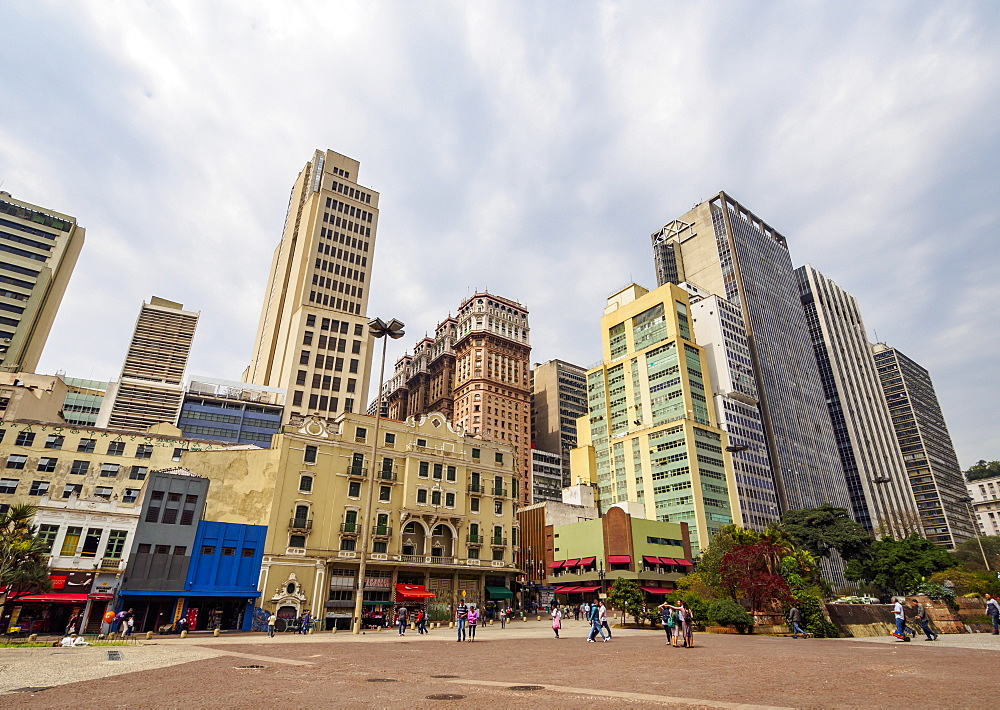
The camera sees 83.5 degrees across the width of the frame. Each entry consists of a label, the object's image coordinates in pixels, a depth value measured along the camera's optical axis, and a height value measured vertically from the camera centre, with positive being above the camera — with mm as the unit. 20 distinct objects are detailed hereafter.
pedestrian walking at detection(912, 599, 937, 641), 27062 -1346
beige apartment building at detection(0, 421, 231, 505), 52312 +11730
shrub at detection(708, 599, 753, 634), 33469 -1324
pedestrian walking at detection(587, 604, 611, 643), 27734 -1401
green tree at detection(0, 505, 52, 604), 27877 +1544
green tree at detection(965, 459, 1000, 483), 179875 +37075
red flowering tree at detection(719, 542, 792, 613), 35000 +1068
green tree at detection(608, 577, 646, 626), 42719 -469
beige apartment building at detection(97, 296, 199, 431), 103188 +42708
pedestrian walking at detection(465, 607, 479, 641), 30756 -1552
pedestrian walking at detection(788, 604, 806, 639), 30281 -1400
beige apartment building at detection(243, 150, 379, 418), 103625 +55740
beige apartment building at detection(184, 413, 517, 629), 49375 +6989
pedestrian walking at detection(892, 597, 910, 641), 26859 -1375
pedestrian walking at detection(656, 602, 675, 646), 24547 -1186
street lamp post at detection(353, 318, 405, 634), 45188 +19645
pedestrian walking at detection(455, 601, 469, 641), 29562 -1428
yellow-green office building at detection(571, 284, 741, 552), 106163 +33062
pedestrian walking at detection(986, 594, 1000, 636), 28094 -821
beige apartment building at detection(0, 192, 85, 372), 104188 +57029
